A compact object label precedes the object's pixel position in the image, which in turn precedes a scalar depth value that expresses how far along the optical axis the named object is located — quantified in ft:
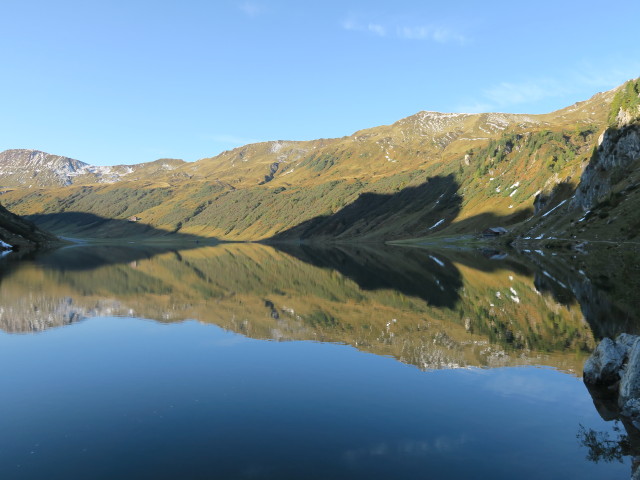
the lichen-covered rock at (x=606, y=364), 70.23
